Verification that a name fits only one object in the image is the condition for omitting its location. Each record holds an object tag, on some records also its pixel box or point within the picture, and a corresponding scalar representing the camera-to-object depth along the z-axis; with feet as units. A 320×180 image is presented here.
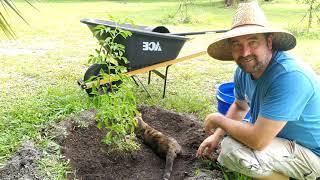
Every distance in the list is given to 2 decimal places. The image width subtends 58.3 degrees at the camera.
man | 5.55
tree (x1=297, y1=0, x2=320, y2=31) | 22.08
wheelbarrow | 10.06
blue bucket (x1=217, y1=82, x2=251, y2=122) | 8.29
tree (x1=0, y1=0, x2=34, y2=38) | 3.95
